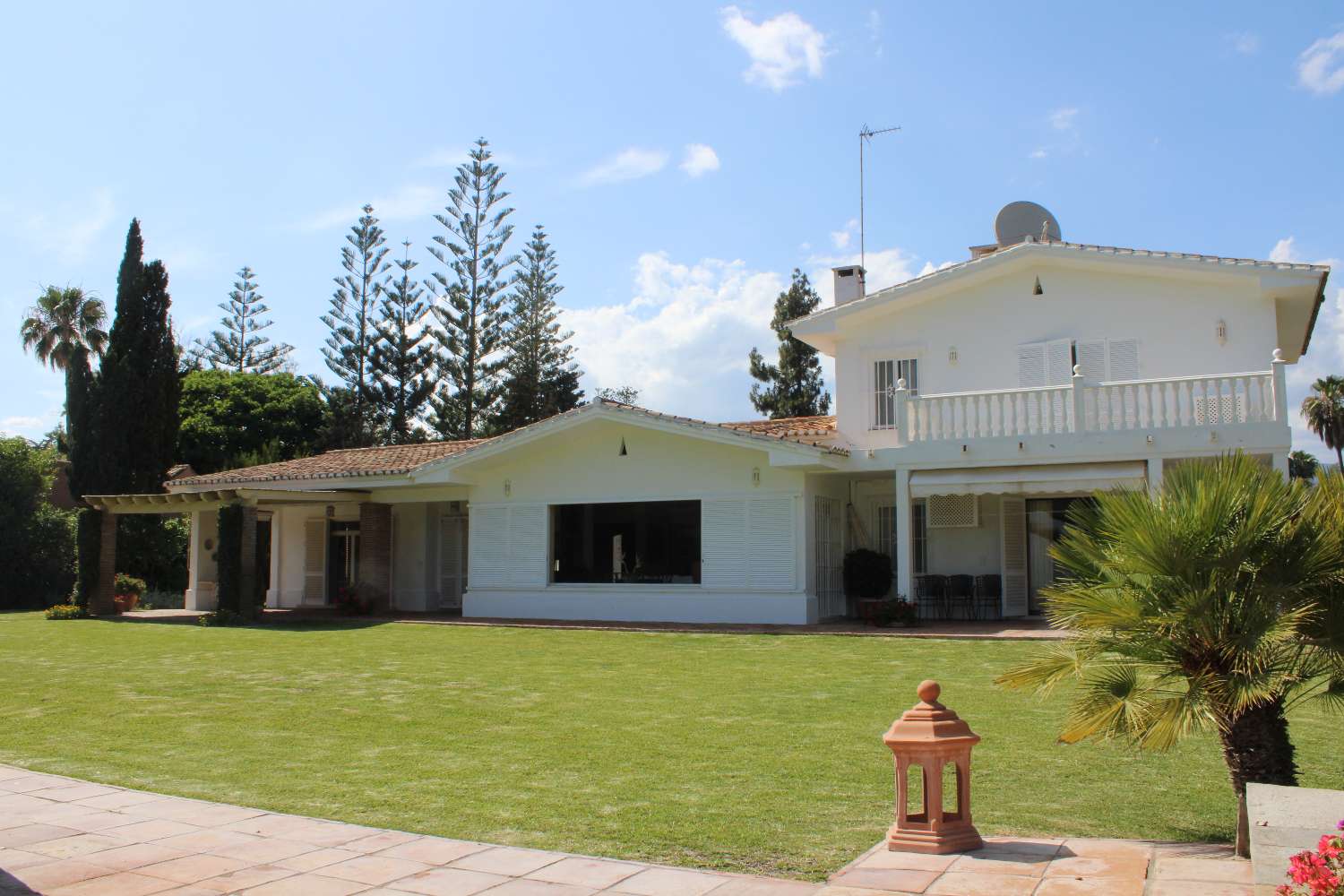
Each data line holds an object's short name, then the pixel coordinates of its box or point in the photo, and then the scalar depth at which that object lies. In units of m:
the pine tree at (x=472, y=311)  39.00
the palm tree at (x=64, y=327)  37.78
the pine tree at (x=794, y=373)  41.75
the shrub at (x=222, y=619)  20.36
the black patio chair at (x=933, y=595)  18.78
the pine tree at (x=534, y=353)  39.56
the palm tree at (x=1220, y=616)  5.06
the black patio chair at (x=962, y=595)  18.58
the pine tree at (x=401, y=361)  39.69
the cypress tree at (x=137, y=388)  32.53
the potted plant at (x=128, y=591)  24.33
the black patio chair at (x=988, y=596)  18.81
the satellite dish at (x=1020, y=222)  21.06
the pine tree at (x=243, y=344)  47.06
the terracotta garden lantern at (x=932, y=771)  5.20
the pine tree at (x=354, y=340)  39.84
